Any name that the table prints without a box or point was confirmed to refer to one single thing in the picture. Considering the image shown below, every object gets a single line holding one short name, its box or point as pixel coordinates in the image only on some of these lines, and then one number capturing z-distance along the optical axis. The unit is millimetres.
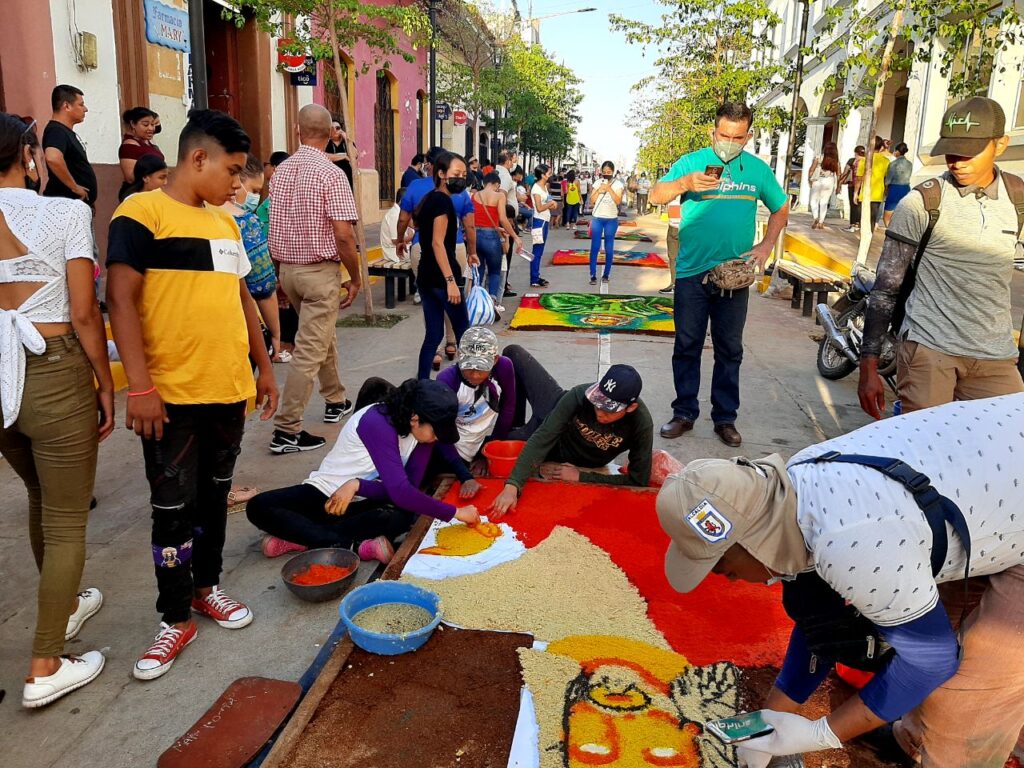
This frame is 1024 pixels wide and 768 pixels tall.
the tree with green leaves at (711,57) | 13492
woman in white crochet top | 2338
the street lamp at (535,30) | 36434
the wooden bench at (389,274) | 9234
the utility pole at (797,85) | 11769
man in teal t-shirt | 4688
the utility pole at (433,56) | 14723
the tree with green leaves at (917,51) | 7797
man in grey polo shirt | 3207
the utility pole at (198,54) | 5844
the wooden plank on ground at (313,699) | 2135
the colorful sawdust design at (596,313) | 8180
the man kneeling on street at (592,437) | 3549
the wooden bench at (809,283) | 8898
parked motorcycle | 6238
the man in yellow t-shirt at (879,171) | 13562
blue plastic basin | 2557
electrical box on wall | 7348
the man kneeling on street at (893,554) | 1667
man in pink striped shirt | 4793
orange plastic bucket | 4102
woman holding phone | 10734
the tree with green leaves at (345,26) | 8039
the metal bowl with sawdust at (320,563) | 3045
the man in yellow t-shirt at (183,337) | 2490
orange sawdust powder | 3148
